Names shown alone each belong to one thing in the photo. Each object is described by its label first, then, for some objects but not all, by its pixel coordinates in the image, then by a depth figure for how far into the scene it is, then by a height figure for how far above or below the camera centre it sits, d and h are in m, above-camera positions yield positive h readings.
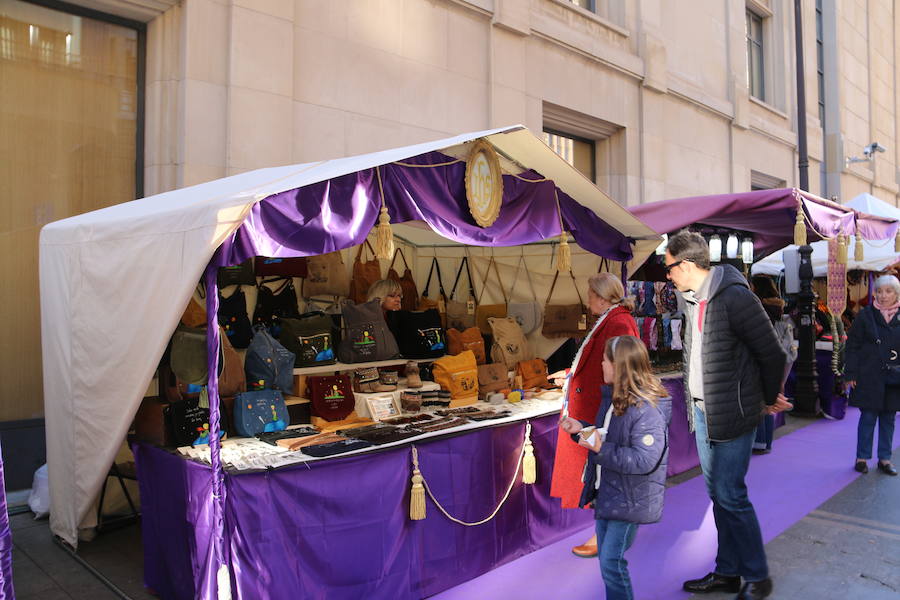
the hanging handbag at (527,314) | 7.31 -0.15
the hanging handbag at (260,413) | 4.34 -0.73
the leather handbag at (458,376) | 5.62 -0.63
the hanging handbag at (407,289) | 7.06 +0.12
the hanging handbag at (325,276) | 6.35 +0.24
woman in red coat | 4.20 -0.47
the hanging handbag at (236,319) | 5.61 -0.15
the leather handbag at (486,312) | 7.35 -0.12
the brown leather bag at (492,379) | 5.86 -0.68
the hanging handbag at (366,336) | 5.78 -0.31
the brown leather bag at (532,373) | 6.36 -0.68
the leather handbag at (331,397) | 4.89 -0.70
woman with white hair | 6.20 -0.63
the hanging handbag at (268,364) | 4.79 -0.45
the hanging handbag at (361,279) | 6.62 +0.21
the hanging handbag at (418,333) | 6.34 -0.30
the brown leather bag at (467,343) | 6.54 -0.41
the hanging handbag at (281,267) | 5.96 +0.31
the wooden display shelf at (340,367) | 5.40 -0.55
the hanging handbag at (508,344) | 6.57 -0.42
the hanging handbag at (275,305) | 6.01 -0.04
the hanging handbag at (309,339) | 5.45 -0.31
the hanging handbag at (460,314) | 7.42 -0.15
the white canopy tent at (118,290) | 3.42 +0.07
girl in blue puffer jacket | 3.12 -0.73
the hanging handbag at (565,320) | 7.15 -0.21
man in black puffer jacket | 3.56 -0.45
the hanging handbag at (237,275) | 5.61 +0.22
